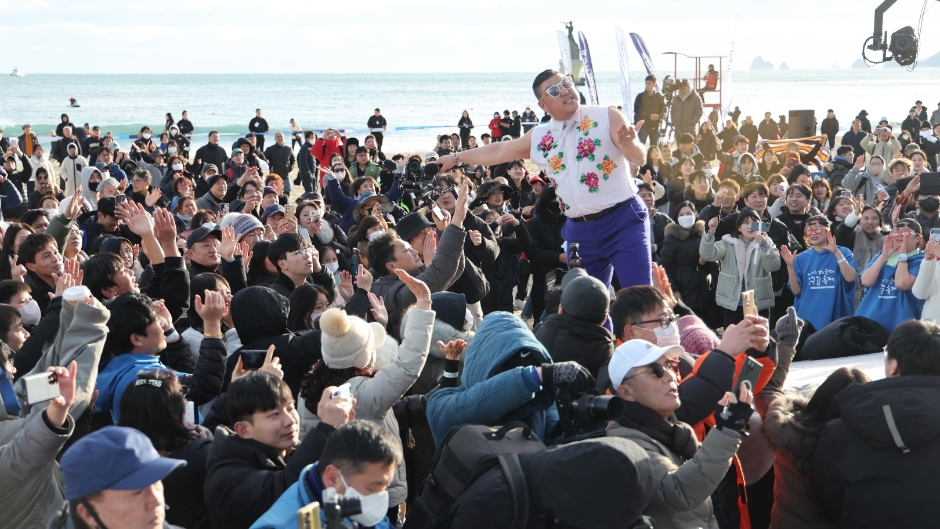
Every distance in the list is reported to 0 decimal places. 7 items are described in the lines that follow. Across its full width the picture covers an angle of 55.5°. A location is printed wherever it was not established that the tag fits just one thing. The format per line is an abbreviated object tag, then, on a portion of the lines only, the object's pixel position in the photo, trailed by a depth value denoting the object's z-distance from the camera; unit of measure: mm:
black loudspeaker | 22422
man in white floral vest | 4926
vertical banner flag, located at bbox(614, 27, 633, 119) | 19359
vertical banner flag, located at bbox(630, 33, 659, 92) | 20281
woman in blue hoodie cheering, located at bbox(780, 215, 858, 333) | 6508
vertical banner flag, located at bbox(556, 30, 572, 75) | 19875
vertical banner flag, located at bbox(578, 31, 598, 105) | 18814
